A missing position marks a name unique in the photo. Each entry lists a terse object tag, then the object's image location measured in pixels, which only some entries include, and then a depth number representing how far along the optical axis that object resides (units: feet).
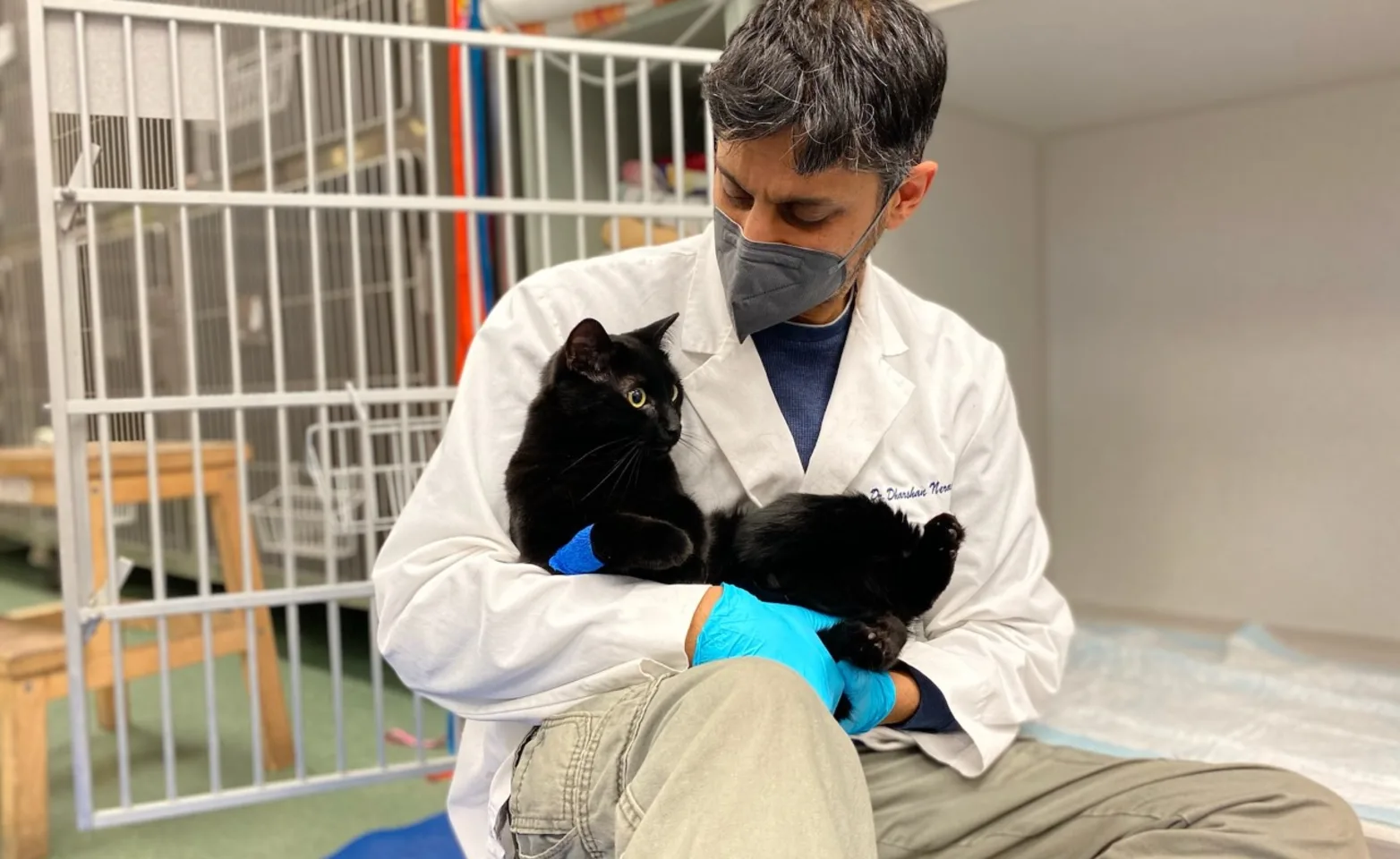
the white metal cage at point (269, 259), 3.84
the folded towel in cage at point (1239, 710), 3.80
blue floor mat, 4.27
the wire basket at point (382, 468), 4.26
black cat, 2.74
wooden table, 4.51
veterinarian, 2.15
